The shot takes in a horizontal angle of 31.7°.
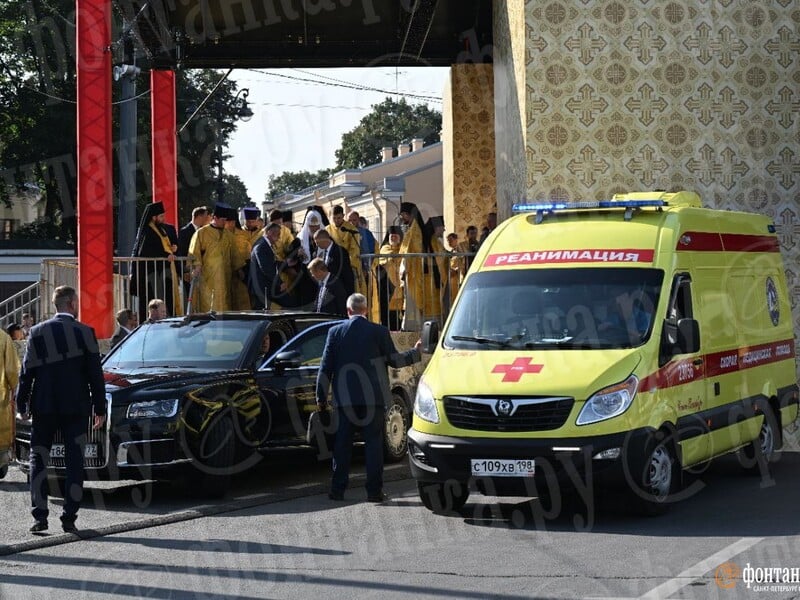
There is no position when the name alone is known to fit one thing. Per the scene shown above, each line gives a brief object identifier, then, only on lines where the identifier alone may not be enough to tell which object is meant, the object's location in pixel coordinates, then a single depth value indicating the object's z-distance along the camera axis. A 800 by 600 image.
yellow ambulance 10.77
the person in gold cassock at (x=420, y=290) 19.30
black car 12.48
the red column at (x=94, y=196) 18.81
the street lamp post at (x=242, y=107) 29.94
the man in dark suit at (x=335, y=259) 17.92
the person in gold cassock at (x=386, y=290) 19.36
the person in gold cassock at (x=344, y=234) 19.47
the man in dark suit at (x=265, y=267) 18.30
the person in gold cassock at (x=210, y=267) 18.72
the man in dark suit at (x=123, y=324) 17.97
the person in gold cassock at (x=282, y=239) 18.56
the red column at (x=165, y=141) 26.83
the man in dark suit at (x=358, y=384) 12.47
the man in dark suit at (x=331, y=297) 17.95
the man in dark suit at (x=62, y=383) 11.20
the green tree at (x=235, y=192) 85.16
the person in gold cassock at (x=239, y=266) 19.00
